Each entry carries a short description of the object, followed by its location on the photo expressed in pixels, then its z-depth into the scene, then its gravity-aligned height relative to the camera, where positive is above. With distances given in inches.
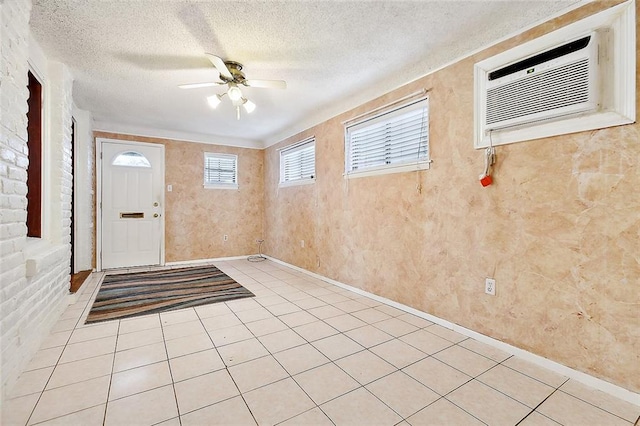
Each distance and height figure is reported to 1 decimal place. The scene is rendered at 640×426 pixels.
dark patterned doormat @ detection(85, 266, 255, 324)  117.0 -41.7
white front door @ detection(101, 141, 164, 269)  185.5 +2.2
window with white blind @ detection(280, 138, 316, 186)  180.1 +30.9
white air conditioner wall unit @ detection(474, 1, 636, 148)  64.4 +32.8
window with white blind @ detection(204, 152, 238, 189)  219.0 +29.0
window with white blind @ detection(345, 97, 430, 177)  111.2 +30.0
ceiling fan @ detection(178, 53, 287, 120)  106.0 +47.6
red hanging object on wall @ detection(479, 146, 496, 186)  87.2 +13.8
